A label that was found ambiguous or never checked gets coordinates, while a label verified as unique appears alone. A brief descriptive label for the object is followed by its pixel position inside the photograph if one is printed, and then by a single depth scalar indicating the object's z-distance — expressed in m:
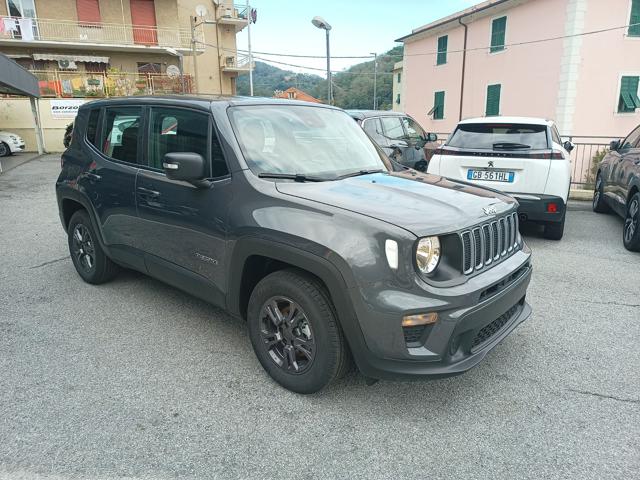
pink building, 18.73
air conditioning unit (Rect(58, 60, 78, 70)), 28.00
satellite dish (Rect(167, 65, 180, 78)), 30.36
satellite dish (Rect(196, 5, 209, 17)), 31.28
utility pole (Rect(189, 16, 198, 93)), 28.76
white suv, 5.83
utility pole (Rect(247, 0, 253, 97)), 35.75
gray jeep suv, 2.41
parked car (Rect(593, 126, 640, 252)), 6.00
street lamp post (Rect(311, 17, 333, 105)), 13.67
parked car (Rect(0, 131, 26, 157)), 18.28
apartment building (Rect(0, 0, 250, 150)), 24.09
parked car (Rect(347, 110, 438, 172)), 8.33
